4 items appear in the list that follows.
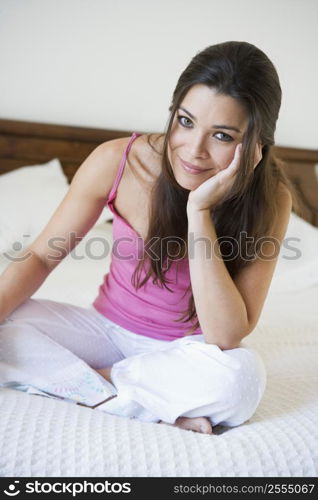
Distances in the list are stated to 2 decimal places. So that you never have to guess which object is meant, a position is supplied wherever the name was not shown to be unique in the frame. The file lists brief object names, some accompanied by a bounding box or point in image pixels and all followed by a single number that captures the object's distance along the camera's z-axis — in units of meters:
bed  0.88
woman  1.09
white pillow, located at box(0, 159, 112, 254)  2.14
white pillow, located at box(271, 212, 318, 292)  2.23
